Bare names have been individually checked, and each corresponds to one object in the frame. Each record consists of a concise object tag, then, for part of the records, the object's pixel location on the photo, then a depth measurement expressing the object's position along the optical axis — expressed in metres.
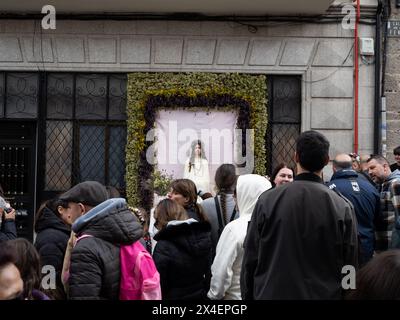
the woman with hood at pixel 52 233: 4.59
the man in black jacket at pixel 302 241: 3.76
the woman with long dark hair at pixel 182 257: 4.71
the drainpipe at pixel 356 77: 10.76
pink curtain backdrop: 10.69
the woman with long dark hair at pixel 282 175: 6.36
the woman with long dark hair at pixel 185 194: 5.96
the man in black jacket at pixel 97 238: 3.57
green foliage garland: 10.70
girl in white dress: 10.45
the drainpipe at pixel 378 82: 10.75
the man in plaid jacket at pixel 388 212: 6.04
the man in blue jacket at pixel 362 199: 6.31
